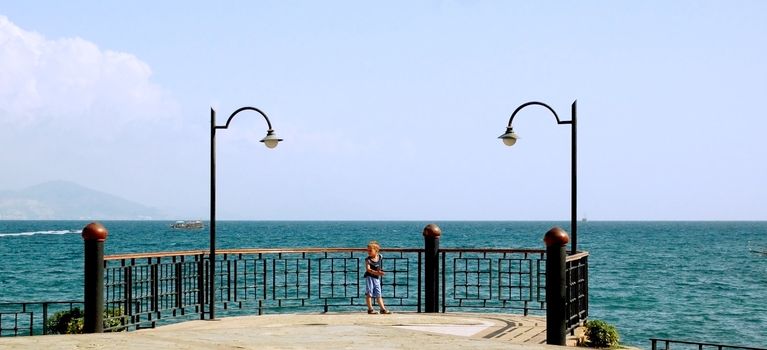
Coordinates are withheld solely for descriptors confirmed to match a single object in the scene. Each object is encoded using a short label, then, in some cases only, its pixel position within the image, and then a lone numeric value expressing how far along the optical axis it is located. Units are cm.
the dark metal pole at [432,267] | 1703
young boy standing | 1669
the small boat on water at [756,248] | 10476
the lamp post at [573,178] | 1548
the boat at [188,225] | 19525
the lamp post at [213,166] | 1605
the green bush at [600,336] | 1389
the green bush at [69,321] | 1580
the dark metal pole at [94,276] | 1327
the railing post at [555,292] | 1310
